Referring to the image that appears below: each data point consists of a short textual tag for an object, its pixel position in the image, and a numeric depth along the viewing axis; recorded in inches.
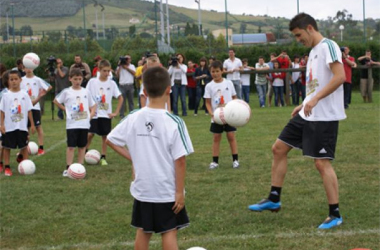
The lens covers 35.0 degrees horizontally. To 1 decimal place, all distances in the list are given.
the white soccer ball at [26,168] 380.5
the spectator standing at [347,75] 744.3
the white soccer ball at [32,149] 471.8
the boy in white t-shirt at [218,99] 372.3
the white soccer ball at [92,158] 416.5
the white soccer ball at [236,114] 332.2
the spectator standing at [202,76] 825.5
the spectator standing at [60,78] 737.6
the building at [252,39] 1257.4
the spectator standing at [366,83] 849.5
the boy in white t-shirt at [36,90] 481.1
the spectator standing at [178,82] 764.0
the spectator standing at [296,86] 865.5
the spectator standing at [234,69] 791.5
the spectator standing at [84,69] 712.4
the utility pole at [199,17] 1268.5
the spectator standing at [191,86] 838.5
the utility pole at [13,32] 1258.6
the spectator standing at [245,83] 879.7
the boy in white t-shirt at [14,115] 383.6
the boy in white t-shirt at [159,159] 168.4
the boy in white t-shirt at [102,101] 418.6
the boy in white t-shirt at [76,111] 377.4
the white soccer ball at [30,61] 498.9
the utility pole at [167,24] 1291.8
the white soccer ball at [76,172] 357.7
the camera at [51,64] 733.3
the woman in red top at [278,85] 852.6
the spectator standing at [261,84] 878.4
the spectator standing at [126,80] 750.5
